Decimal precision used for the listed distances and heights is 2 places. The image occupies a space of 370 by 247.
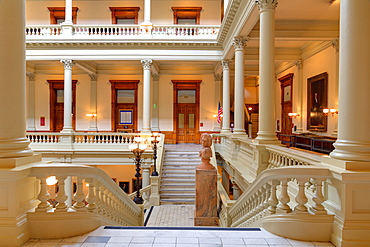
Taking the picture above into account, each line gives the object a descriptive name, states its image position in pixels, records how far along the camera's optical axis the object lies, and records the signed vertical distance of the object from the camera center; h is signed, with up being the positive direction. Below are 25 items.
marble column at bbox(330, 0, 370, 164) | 3.17 +0.49
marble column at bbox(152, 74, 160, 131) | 19.16 +1.19
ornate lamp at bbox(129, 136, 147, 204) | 8.51 -1.05
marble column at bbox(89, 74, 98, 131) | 19.17 +1.54
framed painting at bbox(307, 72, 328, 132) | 12.40 +1.01
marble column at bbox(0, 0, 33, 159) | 3.36 +0.52
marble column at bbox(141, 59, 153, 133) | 14.88 +1.39
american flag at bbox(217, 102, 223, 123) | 15.87 +0.47
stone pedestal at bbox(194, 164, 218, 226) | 6.71 -2.00
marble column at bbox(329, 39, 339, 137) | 11.27 +1.81
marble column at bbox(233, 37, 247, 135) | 10.81 +1.49
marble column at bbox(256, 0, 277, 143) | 7.17 +1.42
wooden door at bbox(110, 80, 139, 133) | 19.34 +1.12
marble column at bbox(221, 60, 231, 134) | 14.44 +1.22
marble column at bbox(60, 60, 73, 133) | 14.99 +1.31
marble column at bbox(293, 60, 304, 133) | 14.91 +1.69
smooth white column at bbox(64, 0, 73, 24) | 14.85 +6.24
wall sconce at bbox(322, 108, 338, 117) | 11.42 +0.48
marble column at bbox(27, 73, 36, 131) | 19.36 +1.14
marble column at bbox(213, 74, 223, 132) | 19.09 +1.98
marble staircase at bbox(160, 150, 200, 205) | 11.76 -2.84
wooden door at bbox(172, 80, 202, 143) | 19.30 +0.78
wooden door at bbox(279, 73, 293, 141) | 16.38 +1.25
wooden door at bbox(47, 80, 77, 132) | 19.45 +1.17
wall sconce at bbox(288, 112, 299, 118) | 15.14 +0.42
